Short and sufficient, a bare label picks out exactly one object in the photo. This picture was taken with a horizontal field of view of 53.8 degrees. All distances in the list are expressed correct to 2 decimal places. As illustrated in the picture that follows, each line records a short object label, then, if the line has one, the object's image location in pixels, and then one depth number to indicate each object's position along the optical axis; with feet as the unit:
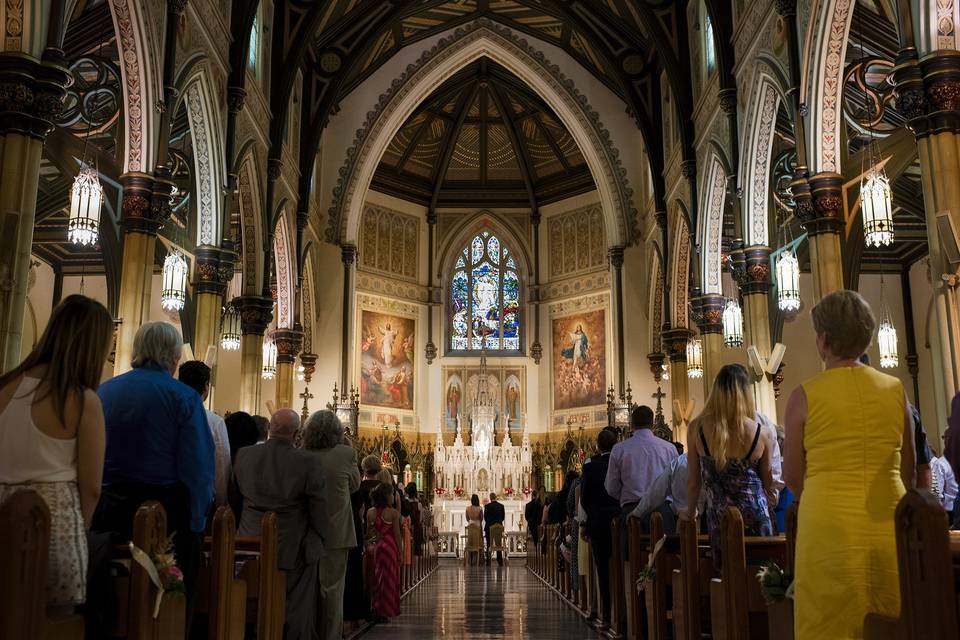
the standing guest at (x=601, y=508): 27.58
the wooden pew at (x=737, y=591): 14.69
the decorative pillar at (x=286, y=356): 74.49
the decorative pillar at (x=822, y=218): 40.42
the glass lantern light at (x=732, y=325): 52.85
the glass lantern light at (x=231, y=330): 59.47
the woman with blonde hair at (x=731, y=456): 16.47
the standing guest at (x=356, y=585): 24.19
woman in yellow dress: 10.23
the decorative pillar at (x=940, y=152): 28.86
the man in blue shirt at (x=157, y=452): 13.76
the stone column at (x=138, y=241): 40.04
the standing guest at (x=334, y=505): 21.02
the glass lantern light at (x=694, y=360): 68.34
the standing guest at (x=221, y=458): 19.49
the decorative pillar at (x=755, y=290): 49.90
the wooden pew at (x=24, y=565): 9.19
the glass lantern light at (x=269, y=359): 70.69
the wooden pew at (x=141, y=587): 11.62
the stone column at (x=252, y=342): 62.03
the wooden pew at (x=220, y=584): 15.02
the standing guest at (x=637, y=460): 24.45
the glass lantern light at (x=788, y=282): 43.83
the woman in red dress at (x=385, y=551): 30.81
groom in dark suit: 69.41
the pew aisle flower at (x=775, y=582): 13.04
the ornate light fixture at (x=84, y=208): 35.81
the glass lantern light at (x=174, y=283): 44.88
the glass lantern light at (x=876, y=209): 33.86
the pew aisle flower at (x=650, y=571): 19.37
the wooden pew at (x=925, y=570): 8.59
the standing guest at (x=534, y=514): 63.26
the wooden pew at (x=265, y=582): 17.40
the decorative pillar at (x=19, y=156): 29.04
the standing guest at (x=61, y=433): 10.21
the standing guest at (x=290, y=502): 19.31
